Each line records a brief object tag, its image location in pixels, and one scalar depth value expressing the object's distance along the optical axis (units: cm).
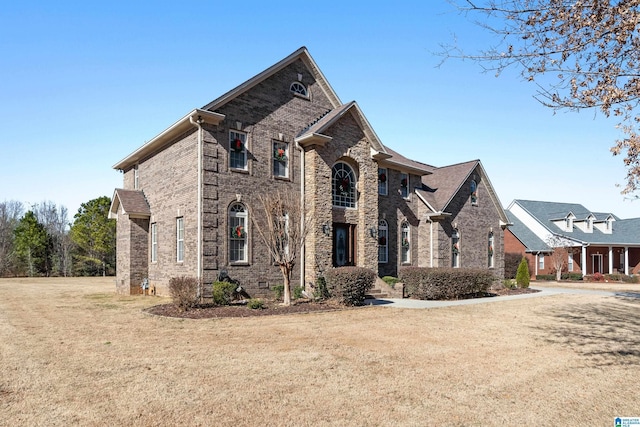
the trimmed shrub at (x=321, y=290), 1683
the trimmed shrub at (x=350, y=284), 1536
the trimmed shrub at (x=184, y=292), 1377
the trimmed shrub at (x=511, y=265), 3320
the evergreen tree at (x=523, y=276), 2558
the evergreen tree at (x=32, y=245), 4053
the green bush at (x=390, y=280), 1999
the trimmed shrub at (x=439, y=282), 1823
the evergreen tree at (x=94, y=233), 4144
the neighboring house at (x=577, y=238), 3806
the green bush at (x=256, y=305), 1434
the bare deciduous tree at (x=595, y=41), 647
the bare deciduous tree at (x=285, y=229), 1556
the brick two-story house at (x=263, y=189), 1655
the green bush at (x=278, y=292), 1694
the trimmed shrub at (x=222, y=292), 1505
